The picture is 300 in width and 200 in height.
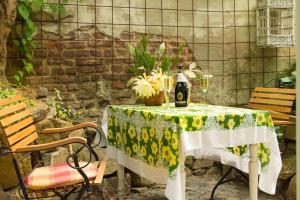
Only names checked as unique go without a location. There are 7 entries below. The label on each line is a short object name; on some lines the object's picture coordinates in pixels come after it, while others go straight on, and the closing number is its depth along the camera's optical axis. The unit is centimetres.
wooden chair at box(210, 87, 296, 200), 372
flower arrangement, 308
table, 241
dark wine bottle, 300
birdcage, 454
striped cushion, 235
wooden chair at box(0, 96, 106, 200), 236
